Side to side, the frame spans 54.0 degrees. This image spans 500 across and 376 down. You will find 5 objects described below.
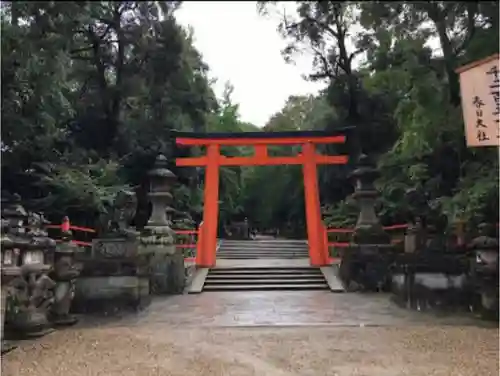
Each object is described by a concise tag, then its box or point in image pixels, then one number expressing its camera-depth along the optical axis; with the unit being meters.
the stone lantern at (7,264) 4.54
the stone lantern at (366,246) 9.69
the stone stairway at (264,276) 10.11
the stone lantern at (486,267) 5.80
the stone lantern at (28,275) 4.96
